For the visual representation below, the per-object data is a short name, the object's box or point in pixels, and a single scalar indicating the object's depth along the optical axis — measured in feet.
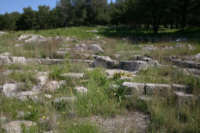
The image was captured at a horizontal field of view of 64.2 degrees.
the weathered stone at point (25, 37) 45.61
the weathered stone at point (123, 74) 14.40
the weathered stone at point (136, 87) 11.48
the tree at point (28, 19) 173.47
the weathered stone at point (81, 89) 11.75
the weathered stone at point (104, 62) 19.99
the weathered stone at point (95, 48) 28.47
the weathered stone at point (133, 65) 17.35
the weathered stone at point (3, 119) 8.57
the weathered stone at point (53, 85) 12.62
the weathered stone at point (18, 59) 19.76
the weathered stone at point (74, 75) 14.70
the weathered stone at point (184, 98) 9.93
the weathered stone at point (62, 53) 24.73
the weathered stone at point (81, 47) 31.00
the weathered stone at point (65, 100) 10.37
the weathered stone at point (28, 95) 10.88
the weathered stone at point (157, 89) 11.11
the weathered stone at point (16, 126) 7.70
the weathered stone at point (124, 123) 7.99
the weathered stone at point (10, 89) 11.68
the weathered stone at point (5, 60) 19.22
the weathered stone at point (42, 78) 13.38
